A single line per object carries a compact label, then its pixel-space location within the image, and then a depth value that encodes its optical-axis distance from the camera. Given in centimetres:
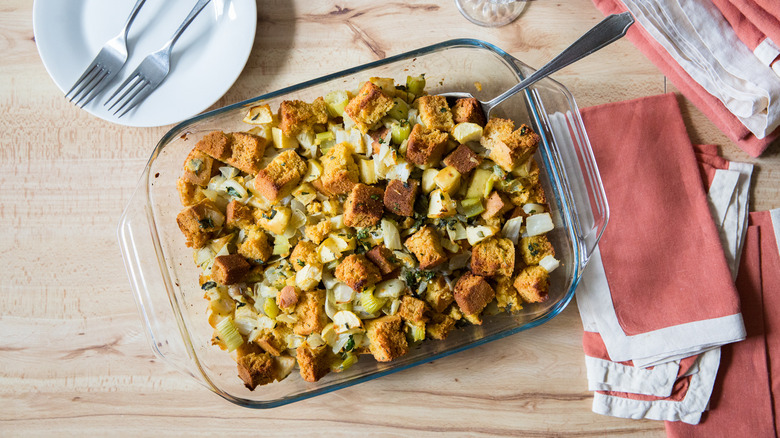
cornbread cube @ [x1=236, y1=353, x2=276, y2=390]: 81
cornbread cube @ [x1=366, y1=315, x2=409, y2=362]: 80
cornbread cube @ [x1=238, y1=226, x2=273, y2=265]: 81
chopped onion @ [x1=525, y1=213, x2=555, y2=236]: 81
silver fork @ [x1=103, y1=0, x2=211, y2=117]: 85
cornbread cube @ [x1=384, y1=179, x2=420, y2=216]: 79
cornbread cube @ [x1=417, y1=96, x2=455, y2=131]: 81
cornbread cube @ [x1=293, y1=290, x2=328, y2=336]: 81
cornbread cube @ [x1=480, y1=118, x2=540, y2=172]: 79
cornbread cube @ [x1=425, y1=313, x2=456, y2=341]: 81
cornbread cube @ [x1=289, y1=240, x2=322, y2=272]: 80
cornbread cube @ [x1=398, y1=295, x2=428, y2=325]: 80
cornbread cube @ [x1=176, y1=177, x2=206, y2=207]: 82
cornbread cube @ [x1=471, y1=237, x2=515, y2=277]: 80
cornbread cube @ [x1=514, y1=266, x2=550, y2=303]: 80
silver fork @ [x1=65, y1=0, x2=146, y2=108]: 86
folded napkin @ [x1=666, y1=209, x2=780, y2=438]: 85
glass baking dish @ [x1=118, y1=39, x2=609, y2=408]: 83
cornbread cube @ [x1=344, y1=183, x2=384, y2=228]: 79
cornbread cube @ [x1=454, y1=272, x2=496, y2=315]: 79
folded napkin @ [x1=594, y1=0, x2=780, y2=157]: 82
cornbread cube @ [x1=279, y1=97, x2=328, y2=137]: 81
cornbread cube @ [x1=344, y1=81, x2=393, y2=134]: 79
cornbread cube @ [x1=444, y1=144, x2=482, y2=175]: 80
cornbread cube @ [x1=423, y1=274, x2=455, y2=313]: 81
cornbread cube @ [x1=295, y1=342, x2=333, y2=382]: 80
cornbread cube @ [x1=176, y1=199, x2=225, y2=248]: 81
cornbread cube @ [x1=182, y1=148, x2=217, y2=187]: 82
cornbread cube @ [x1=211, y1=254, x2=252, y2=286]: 80
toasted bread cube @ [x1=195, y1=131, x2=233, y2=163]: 81
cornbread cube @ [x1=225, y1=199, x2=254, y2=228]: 82
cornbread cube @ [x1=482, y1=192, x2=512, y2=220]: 79
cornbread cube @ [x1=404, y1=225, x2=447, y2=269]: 79
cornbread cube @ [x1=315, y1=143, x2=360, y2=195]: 80
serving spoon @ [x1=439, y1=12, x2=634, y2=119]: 78
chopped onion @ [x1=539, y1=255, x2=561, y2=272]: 81
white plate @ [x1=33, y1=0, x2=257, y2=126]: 86
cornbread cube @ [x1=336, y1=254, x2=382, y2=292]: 79
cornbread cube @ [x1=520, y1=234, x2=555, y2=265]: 81
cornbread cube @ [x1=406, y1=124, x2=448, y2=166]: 79
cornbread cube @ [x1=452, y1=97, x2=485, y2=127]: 81
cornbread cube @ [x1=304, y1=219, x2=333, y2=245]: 80
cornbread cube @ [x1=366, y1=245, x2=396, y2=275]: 80
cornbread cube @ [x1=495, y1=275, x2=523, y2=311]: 81
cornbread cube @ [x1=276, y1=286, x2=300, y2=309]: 80
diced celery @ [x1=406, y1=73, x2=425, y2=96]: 82
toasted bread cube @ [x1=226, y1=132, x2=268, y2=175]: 81
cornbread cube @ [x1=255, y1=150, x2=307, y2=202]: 80
